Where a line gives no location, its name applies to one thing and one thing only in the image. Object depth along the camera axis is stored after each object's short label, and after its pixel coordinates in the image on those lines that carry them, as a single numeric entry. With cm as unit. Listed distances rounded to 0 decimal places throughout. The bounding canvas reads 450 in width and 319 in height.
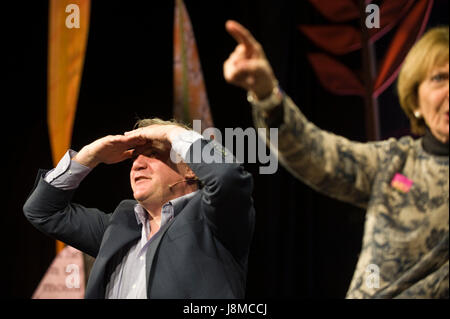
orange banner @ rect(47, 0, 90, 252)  437
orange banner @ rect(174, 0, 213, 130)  458
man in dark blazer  331
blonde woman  303
